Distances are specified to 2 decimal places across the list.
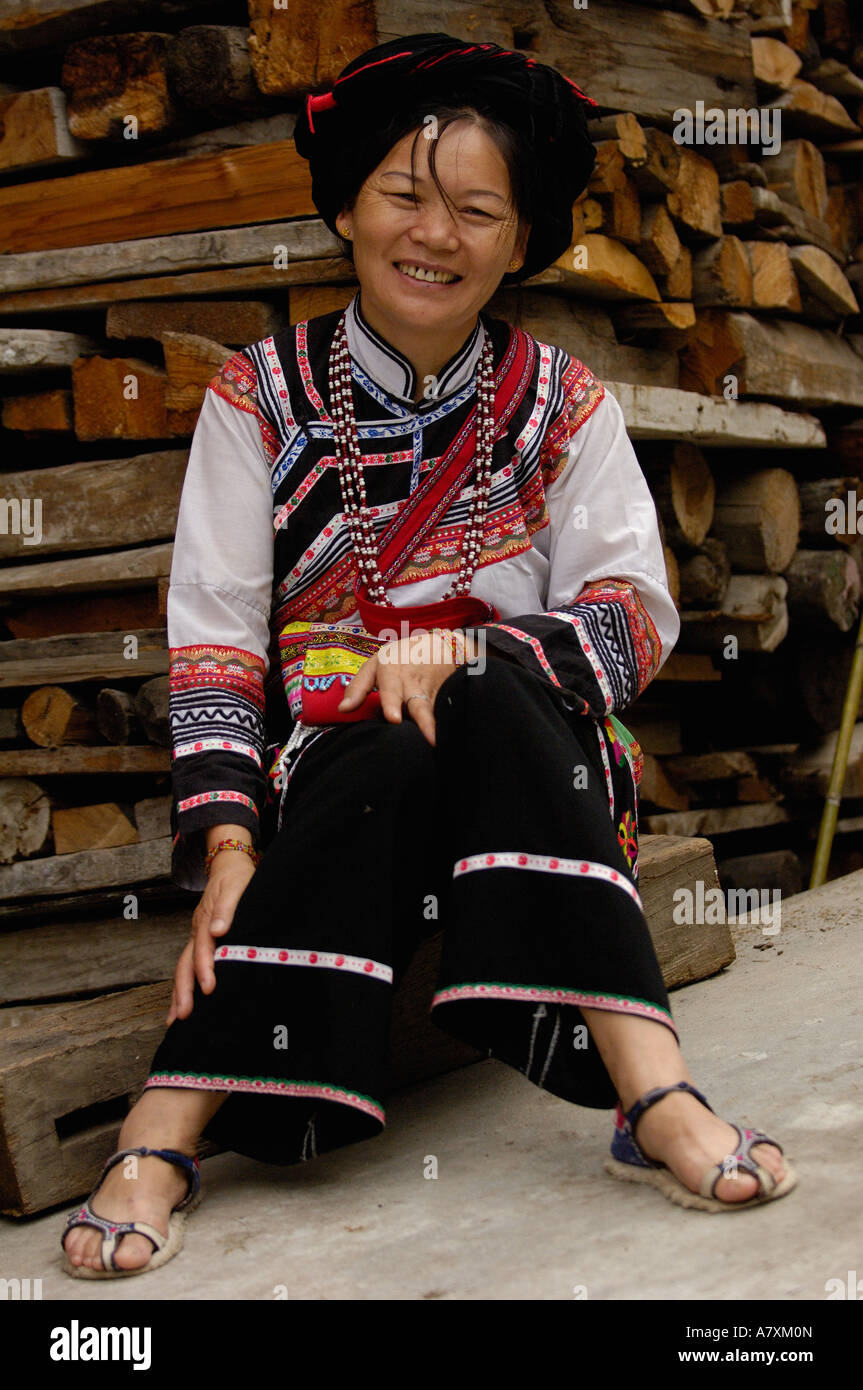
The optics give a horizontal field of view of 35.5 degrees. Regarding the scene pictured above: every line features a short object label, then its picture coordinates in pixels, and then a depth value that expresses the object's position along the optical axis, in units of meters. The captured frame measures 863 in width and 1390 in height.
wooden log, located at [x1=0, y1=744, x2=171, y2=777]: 3.27
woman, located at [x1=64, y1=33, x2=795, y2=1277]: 1.89
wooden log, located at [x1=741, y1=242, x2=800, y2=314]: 3.98
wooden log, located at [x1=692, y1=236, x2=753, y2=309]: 3.80
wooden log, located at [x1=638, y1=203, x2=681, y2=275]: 3.52
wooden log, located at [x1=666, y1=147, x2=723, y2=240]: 3.64
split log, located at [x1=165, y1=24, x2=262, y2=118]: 3.18
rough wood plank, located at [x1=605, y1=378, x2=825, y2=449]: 3.53
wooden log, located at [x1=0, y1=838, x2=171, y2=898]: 3.32
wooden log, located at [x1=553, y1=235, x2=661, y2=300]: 3.27
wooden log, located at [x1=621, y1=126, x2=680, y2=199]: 3.45
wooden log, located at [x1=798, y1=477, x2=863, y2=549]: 4.30
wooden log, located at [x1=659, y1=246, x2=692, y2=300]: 3.65
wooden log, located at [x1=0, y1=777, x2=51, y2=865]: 3.37
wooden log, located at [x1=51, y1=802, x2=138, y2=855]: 3.35
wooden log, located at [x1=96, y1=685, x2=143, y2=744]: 3.25
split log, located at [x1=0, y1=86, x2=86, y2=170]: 3.33
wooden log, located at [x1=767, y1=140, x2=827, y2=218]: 4.21
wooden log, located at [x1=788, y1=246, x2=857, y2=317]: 4.13
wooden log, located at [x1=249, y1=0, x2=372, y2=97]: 3.10
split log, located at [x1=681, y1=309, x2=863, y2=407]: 3.87
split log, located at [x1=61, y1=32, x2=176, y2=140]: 3.27
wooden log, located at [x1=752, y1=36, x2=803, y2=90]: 4.06
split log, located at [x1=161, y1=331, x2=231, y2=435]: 3.15
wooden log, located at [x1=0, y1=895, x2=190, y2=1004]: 3.38
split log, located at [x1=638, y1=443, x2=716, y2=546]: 3.79
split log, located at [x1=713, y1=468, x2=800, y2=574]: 4.05
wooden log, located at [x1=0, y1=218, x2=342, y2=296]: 3.15
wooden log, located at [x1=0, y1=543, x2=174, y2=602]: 3.24
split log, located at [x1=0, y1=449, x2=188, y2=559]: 3.27
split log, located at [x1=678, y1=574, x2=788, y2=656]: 4.04
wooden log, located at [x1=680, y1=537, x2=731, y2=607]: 3.90
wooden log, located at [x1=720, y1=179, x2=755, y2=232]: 3.89
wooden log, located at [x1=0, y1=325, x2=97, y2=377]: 3.30
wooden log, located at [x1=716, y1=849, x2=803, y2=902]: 4.39
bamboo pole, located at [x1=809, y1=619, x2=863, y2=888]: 4.31
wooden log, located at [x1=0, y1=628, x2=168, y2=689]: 3.25
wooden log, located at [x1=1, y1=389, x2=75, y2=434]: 3.36
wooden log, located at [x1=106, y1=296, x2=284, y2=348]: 3.22
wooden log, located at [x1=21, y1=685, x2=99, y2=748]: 3.35
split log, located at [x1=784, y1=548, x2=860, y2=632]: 4.24
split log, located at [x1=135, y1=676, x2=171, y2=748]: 3.16
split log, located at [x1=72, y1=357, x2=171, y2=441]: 3.22
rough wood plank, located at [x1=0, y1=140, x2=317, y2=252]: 3.18
